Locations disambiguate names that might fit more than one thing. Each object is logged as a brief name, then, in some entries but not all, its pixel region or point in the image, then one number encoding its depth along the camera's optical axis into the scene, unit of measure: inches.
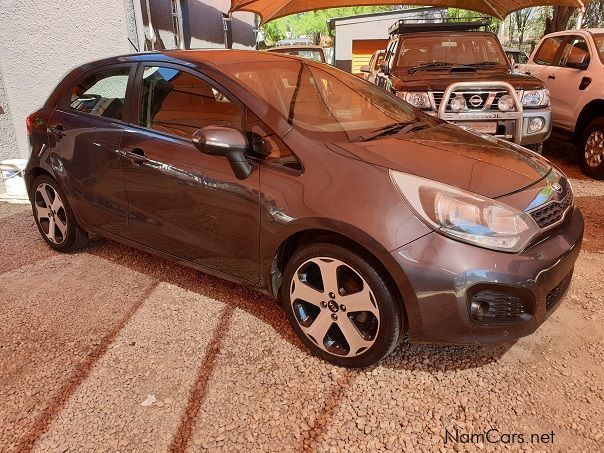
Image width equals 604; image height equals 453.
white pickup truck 232.5
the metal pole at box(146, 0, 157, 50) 325.7
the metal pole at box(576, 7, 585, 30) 456.4
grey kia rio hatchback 81.0
